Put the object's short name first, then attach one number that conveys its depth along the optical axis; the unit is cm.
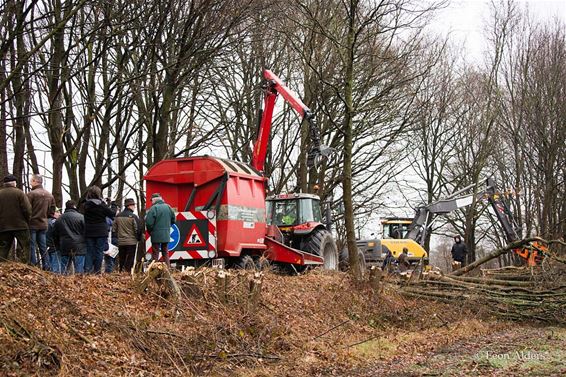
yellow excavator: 2666
